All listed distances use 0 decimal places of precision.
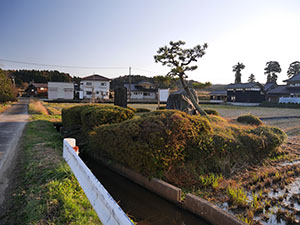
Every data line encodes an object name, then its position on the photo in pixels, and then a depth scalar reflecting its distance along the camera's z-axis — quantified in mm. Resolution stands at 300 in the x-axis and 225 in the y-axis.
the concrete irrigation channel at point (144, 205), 3486
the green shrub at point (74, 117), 9156
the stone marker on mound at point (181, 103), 11496
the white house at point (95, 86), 48469
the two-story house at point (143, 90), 55441
